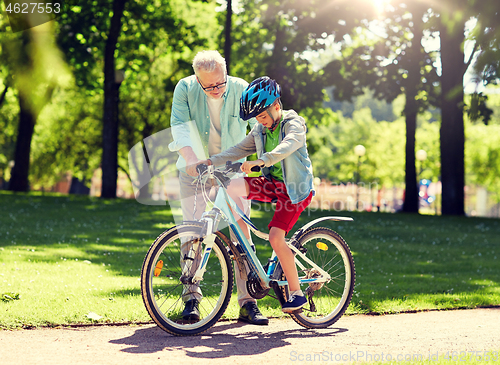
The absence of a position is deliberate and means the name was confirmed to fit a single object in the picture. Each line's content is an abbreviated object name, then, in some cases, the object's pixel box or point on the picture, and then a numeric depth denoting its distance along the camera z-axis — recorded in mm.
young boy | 4297
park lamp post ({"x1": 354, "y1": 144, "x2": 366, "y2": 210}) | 31619
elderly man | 4785
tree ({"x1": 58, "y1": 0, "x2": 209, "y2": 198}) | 19047
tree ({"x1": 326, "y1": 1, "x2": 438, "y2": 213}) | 20391
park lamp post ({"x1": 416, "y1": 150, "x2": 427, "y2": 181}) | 36875
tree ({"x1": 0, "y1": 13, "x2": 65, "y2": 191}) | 19750
